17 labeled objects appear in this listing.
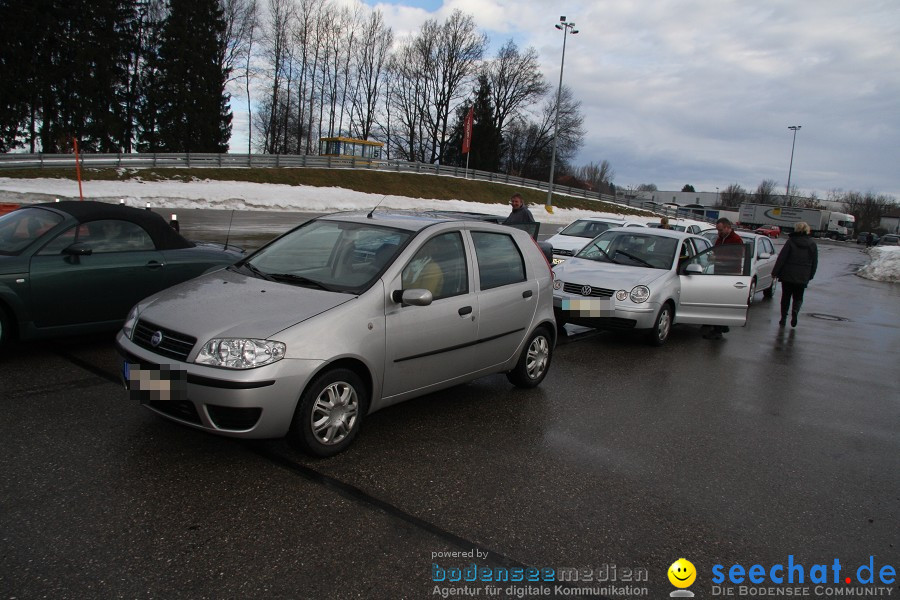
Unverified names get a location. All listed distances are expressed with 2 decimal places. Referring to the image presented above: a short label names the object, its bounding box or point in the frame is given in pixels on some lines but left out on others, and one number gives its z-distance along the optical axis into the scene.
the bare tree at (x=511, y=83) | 71.94
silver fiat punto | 3.64
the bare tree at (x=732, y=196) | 117.56
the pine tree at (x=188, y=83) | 47.59
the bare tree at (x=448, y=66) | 67.75
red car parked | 58.81
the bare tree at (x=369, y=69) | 65.56
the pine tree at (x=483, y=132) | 71.00
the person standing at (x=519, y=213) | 10.96
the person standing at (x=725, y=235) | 9.82
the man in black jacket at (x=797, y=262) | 10.03
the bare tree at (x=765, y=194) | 103.56
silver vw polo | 8.09
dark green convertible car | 5.51
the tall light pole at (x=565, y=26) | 39.41
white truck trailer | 68.81
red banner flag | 51.69
